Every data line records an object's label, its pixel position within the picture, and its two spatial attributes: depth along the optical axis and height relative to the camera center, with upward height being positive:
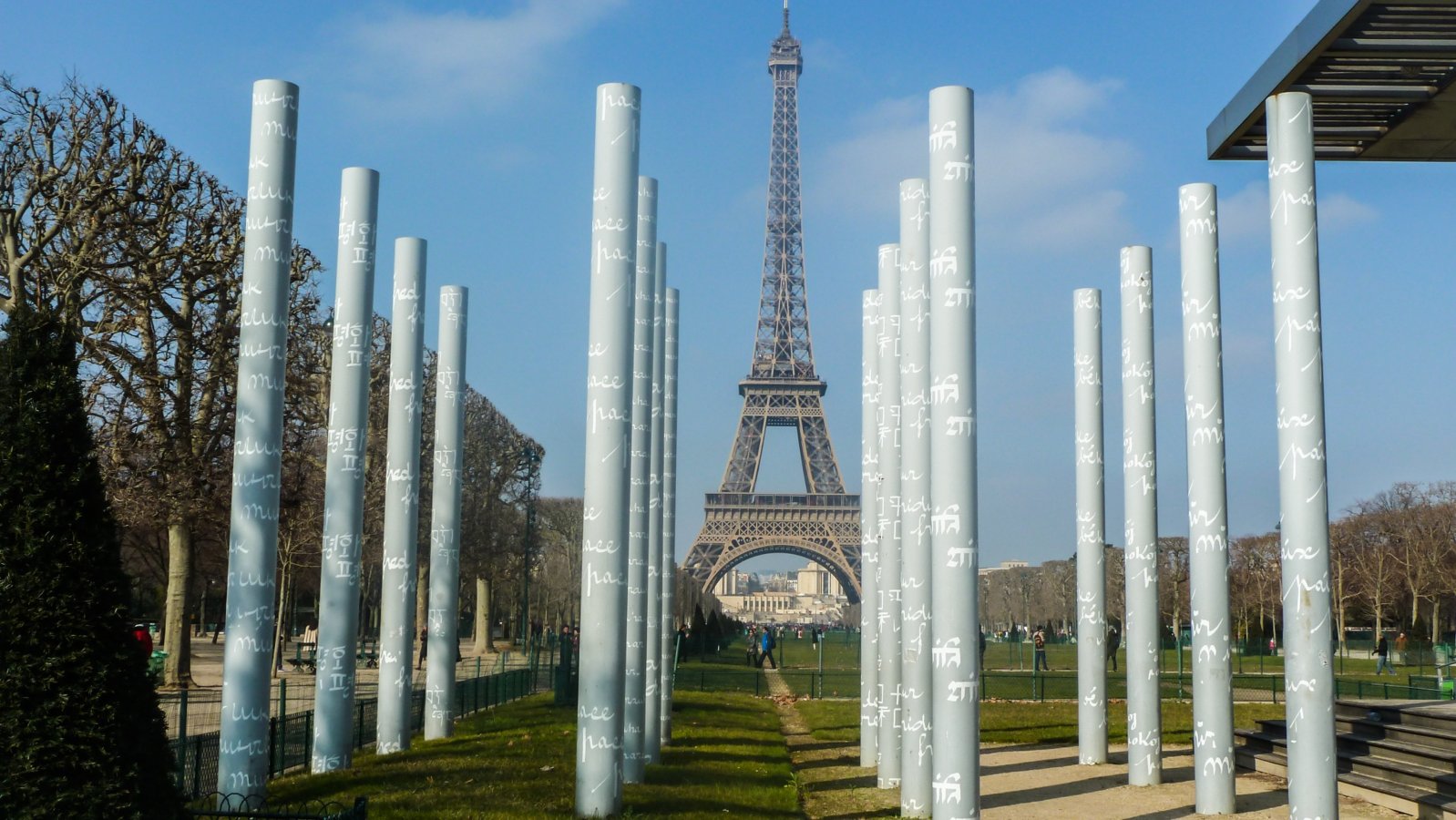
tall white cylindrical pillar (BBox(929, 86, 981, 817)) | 10.84 +0.93
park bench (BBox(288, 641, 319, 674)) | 38.50 -2.23
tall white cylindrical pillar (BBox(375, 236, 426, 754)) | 17.23 +1.02
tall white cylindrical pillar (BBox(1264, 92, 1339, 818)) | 11.72 +1.01
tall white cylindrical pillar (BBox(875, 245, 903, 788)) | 16.48 +0.75
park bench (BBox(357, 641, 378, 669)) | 41.06 -2.32
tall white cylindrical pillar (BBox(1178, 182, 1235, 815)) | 14.12 +0.79
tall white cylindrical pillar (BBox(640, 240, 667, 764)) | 17.86 +0.34
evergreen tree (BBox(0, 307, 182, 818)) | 7.75 -0.30
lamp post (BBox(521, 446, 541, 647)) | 49.25 +3.86
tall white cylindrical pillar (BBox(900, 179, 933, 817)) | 13.95 +0.89
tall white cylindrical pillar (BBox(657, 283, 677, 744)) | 20.59 +1.67
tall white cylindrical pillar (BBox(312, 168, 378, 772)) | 15.08 +1.12
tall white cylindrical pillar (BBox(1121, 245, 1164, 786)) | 16.33 +0.74
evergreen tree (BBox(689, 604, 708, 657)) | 52.47 -1.87
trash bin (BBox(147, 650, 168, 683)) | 28.13 -1.62
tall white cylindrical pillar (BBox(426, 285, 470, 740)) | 19.02 +0.78
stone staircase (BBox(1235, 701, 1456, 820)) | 13.72 -1.81
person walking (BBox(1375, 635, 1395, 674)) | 40.84 -1.97
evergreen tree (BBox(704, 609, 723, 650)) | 57.67 -2.16
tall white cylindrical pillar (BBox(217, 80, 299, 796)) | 12.22 +1.04
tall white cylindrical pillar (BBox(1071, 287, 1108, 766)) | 18.05 +1.18
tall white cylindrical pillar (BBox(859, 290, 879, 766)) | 18.39 +0.64
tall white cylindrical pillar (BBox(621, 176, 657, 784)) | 15.93 +1.54
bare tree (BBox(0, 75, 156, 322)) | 21.44 +5.99
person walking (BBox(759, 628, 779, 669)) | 45.22 -2.06
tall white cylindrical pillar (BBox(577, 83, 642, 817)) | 11.87 +1.09
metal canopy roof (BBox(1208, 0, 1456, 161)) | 12.53 +5.00
